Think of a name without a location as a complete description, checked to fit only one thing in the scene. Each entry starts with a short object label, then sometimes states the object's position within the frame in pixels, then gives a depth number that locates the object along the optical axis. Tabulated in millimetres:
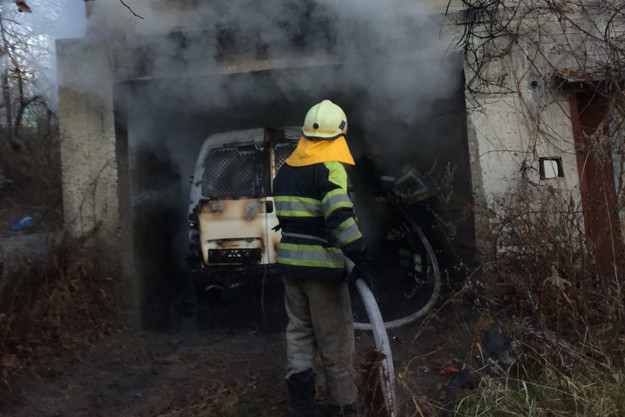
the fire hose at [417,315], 4966
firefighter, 3309
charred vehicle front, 5645
